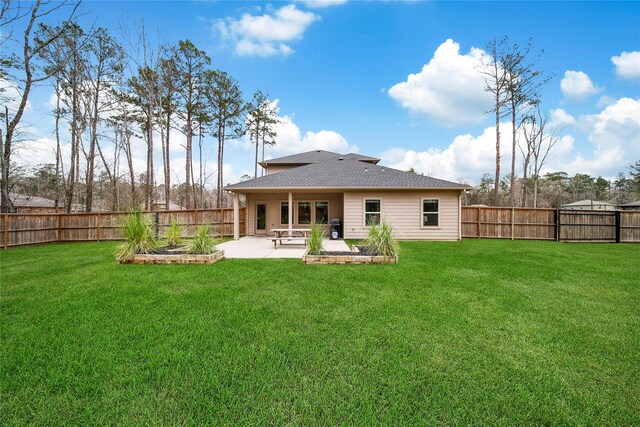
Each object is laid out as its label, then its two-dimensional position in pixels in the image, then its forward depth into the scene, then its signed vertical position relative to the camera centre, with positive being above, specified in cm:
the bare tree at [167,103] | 1716 +758
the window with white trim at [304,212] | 1425 +4
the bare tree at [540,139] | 2273 +644
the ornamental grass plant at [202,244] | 736 -85
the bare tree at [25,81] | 1116 +600
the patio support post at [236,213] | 1227 +3
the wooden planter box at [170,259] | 693 -119
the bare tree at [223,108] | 2014 +867
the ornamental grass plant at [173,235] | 866 -69
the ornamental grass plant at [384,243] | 714 -83
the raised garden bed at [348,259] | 694 -121
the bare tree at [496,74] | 1778 +950
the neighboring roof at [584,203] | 3536 +119
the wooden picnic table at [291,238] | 989 -96
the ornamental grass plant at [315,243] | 721 -82
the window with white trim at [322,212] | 1418 +6
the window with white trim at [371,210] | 1232 +13
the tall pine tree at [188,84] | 1794 +914
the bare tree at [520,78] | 1745 +910
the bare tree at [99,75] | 1542 +847
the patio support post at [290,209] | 1177 +18
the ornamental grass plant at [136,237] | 707 -63
